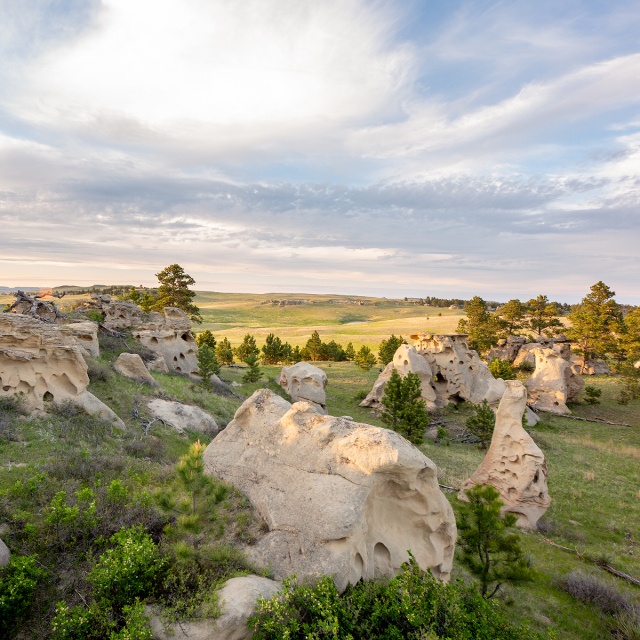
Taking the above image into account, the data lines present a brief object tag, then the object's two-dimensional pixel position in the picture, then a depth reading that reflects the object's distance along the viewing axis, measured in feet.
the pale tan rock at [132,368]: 81.30
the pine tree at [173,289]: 195.72
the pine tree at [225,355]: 219.00
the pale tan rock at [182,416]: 68.54
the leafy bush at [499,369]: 161.48
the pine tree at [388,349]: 206.80
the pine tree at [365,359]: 213.05
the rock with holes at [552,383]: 146.00
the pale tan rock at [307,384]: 134.10
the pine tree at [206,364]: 120.67
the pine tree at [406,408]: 94.94
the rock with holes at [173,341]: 122.72
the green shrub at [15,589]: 20.48
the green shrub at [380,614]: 21.06
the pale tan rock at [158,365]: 107.10
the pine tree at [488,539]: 33.94
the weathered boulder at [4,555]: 23.15
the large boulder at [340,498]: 26.23
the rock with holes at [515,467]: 60.64
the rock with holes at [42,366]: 52.29
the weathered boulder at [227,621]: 20.06
